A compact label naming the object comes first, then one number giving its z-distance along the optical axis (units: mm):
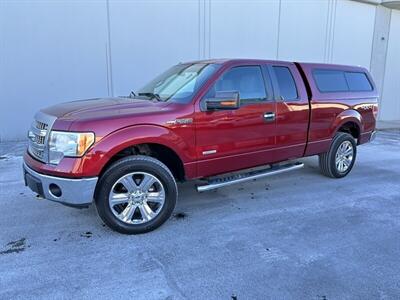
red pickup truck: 3623
